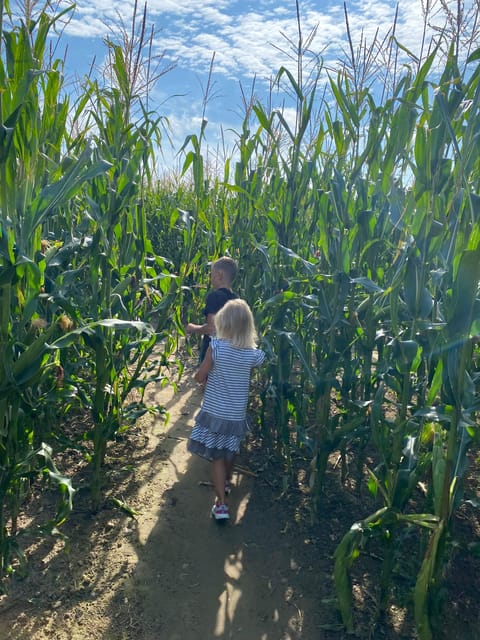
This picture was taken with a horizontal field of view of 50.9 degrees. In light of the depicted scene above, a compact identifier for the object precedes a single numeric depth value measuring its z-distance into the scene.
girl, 2.85
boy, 3.55
